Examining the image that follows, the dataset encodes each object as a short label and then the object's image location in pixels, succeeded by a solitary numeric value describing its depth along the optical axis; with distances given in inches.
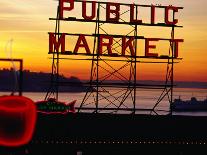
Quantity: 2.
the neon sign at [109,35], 2037.4
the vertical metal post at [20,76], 1008.9
